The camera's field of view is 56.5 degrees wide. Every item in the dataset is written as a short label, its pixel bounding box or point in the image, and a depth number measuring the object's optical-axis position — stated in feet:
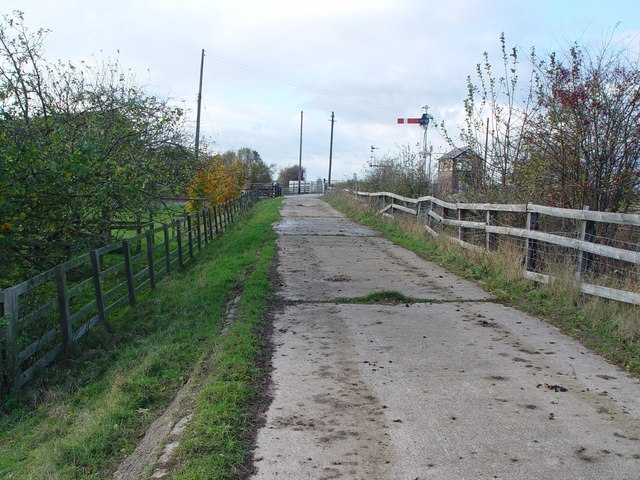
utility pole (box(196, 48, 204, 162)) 109.62
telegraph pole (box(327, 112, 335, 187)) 253.44
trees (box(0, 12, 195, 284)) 23.81
